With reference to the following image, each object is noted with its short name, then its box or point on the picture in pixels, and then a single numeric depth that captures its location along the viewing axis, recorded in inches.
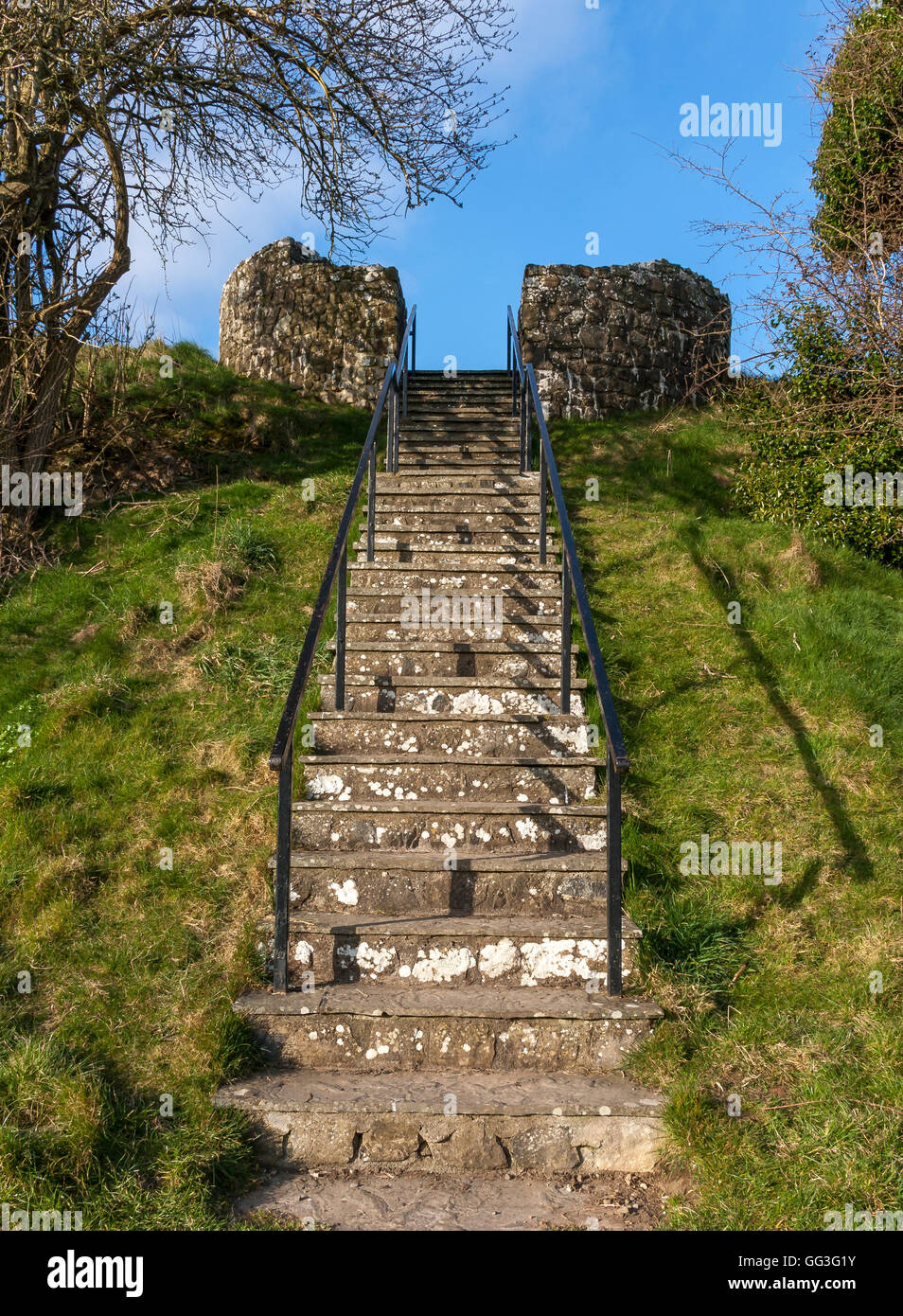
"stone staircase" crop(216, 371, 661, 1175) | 117.8
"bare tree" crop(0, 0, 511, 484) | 261.9
